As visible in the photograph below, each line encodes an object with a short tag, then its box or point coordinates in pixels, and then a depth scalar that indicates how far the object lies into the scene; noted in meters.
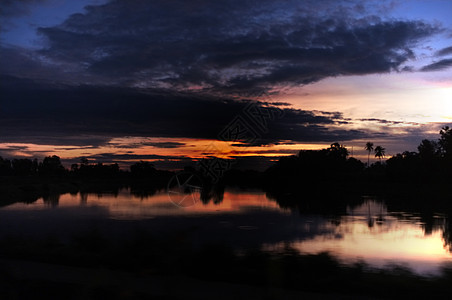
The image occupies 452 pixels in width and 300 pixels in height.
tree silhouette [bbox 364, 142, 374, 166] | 133.68
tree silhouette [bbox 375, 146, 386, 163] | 134.50
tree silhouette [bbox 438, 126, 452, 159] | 66.21
